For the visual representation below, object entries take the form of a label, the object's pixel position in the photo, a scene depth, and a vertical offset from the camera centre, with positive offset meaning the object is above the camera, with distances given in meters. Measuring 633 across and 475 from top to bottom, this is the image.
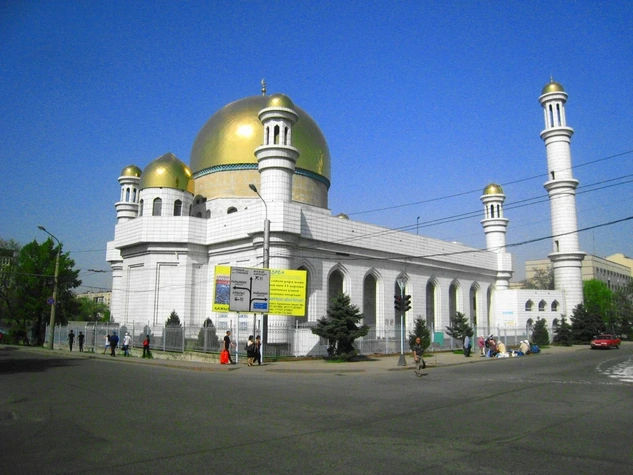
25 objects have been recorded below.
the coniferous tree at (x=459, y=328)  33.16 -0.02
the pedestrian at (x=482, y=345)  29.29 -0.98
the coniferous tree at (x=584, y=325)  42.75 +0.29
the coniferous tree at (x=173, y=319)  29.66 +0.35
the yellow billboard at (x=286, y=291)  23.98 +1.63
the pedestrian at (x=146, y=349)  25.62 -1.20
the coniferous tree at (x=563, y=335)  41.44 -0.53
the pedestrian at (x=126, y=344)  27.33 -1.01
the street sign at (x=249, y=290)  21.95 +1.53
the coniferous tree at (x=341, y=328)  23.38 -0.06
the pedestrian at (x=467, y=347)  27.97 -1.04
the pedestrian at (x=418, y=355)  17.41 -0.95
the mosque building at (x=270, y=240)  29.62 +5.50
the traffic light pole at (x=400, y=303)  22.16 +1.02
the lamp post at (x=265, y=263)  22.89 +2.85
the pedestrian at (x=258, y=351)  21.53 -1.07
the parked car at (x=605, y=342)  35.48 -0.91
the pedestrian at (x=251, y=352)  21.34 -1.07
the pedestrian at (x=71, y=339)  31.25 -0.88
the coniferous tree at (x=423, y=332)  29.73 -0.28
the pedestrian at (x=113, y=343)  27.05 -0.95
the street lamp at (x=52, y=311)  31.28 +0.79
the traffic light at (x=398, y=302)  22.17 +1.07
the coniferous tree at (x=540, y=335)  40.06 -0.52
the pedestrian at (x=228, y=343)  21.59 -0.72
